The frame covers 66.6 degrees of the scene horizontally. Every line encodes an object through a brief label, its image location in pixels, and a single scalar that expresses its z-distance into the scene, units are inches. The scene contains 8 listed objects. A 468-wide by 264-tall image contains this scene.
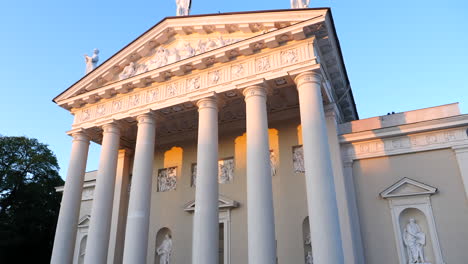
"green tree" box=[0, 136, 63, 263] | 980.6
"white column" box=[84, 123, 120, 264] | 504.4
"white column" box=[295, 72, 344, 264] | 351.3
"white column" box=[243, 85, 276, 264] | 379.2
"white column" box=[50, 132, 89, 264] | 531.2
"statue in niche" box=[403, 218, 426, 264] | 454.0
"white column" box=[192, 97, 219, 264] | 418.0
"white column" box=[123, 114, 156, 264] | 466.3
